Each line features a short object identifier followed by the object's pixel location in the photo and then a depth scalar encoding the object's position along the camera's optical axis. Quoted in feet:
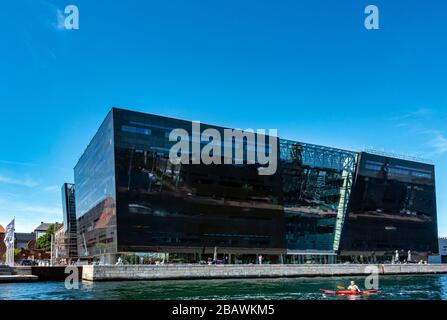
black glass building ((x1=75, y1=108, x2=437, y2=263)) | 324.80
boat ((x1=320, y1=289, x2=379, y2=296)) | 176.55
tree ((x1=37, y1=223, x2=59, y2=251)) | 624.38
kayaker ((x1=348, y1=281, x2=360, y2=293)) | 177.58
